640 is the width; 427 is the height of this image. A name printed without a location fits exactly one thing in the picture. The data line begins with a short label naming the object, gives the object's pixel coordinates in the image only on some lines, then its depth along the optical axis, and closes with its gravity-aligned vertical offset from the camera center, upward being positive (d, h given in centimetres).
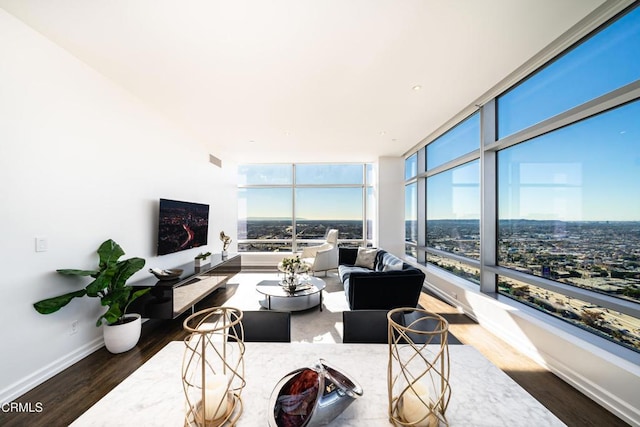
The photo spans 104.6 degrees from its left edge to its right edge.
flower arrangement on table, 361 -84
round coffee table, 339 -128
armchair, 509 -92
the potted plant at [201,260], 377 -72
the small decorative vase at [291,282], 347 -99
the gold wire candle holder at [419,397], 64 -49
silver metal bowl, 61 -47
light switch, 205 -26
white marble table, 68 -56
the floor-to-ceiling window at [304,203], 681 +34
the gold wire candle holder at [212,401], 63 -50
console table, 279 -97
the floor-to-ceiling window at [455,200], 354 +28
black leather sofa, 284 -85
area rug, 281 -135
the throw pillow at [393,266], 341 -73
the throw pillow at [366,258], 475 -82
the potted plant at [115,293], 223 -76
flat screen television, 343 -18
